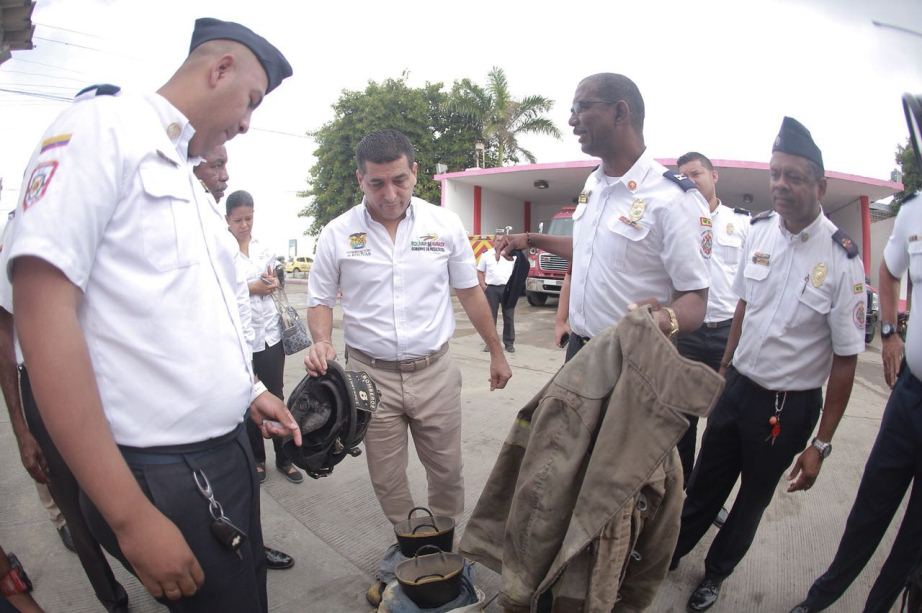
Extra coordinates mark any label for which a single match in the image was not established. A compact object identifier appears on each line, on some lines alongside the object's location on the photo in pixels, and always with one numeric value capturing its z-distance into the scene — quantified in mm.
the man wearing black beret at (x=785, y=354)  2355
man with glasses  2270
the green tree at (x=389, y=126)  23031
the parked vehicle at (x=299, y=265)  38031
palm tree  23078
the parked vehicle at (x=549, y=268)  13000
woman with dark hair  3728
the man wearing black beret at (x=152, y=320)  976
